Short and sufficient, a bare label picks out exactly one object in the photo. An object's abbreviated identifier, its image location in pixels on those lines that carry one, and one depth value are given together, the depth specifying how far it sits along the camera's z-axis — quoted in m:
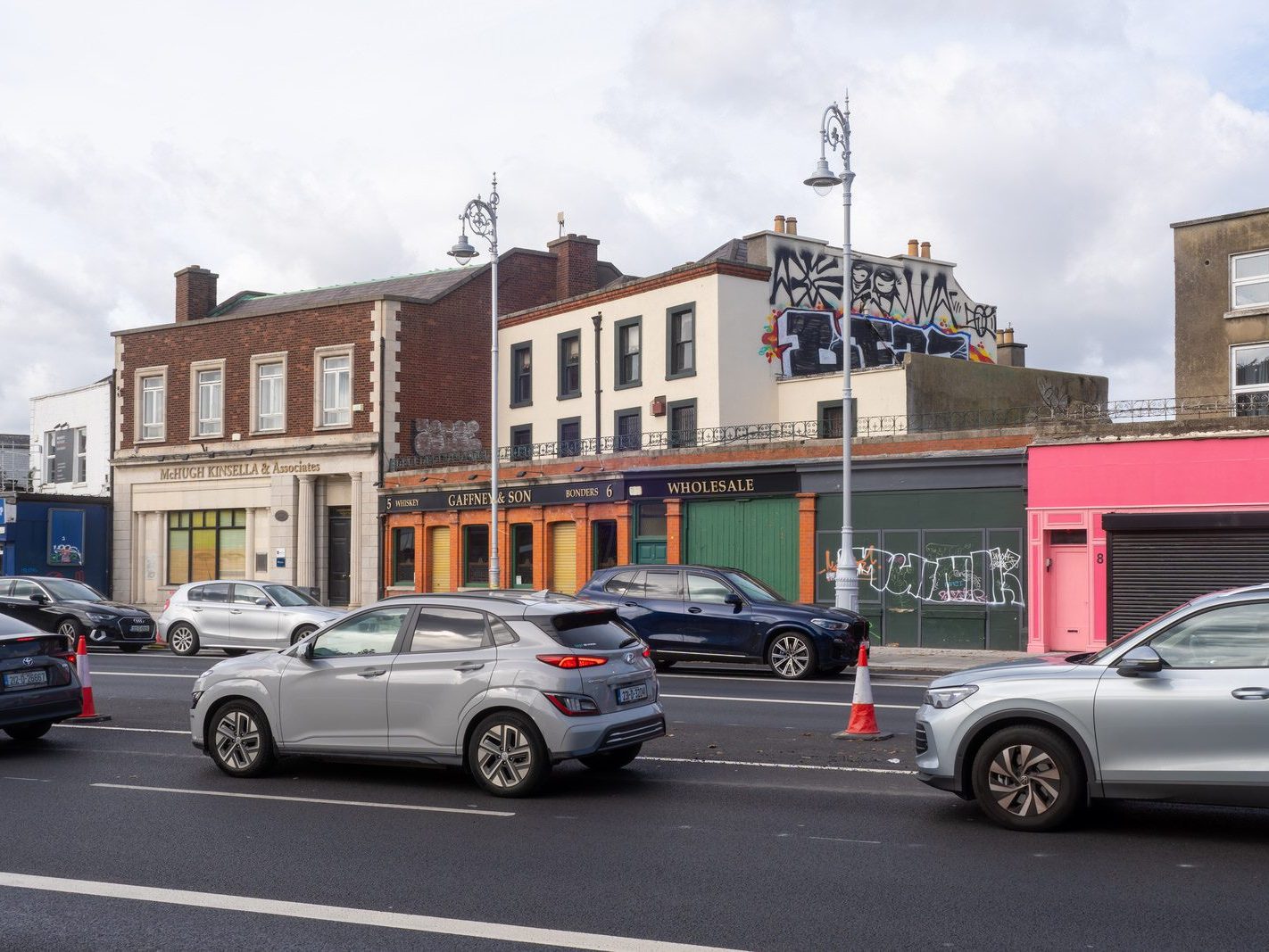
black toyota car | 12.53
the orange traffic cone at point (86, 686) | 14.41
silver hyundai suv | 9.88
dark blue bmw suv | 19.23
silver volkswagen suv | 7.95
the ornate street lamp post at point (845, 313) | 22.28
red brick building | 38.84
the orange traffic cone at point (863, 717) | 12.62
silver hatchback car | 23.52
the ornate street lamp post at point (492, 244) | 30.08
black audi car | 24.34
